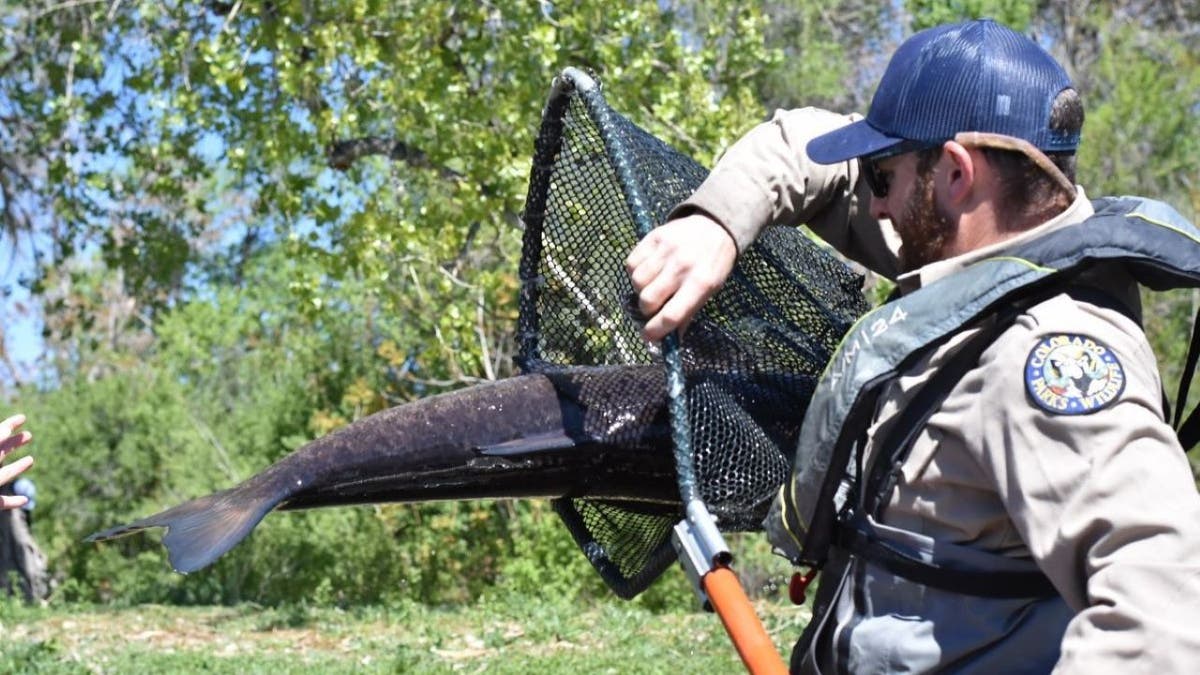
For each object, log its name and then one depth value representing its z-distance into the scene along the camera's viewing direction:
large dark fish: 3.64
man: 2.95
